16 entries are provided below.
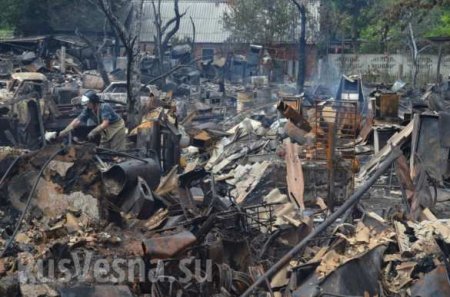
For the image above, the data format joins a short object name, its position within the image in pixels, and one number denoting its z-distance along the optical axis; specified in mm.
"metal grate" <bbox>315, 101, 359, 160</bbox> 12578
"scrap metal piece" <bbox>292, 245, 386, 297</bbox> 6750
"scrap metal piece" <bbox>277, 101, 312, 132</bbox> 14188
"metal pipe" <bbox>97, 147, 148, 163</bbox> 8977
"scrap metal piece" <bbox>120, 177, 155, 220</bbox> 8133
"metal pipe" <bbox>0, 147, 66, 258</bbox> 6891
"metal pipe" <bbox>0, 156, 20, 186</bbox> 7893
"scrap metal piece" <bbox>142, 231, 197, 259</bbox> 6488
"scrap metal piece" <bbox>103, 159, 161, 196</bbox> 8578
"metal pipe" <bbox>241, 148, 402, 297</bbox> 6387
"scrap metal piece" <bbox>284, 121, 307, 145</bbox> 13798
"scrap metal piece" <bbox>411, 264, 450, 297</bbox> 6551
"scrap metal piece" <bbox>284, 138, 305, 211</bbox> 10531
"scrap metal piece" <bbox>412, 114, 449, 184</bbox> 12383
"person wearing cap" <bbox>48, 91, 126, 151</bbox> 11555
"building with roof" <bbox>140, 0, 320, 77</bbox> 35250
